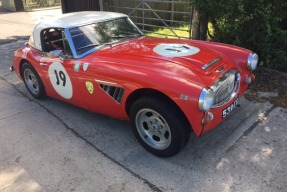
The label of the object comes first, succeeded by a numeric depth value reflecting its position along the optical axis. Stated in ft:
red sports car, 9.56
